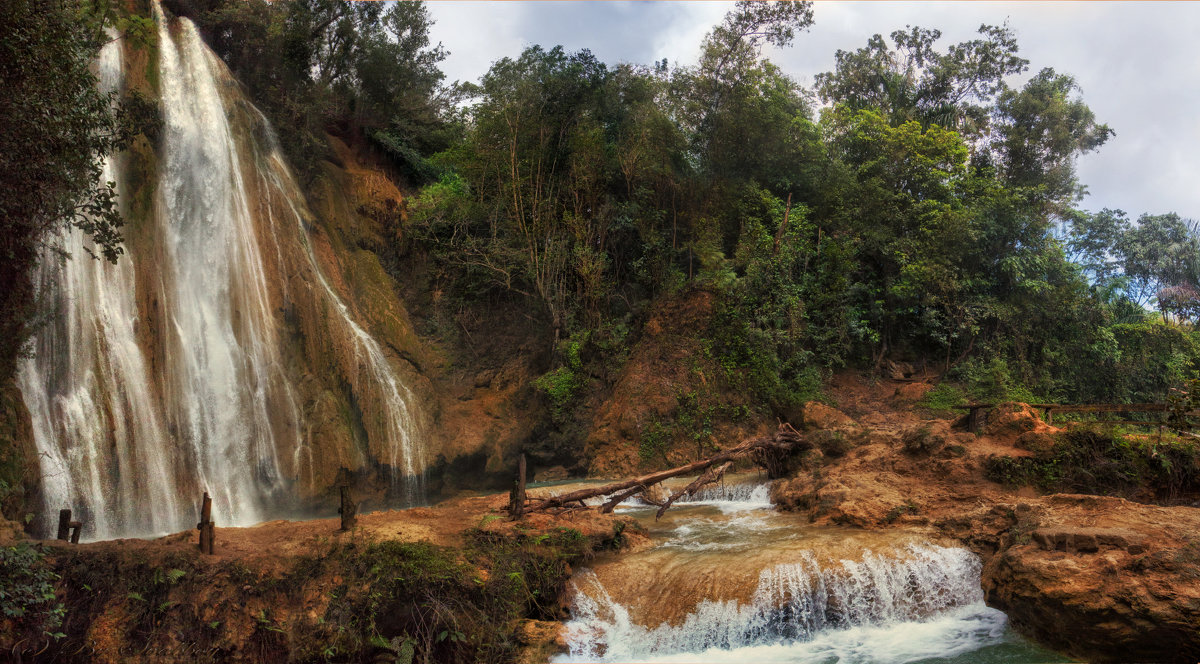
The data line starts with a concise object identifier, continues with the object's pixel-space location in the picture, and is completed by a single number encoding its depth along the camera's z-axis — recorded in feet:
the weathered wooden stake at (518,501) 30.25
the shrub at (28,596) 21.21
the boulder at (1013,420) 35.32
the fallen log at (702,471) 34.58
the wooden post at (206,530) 24.07
